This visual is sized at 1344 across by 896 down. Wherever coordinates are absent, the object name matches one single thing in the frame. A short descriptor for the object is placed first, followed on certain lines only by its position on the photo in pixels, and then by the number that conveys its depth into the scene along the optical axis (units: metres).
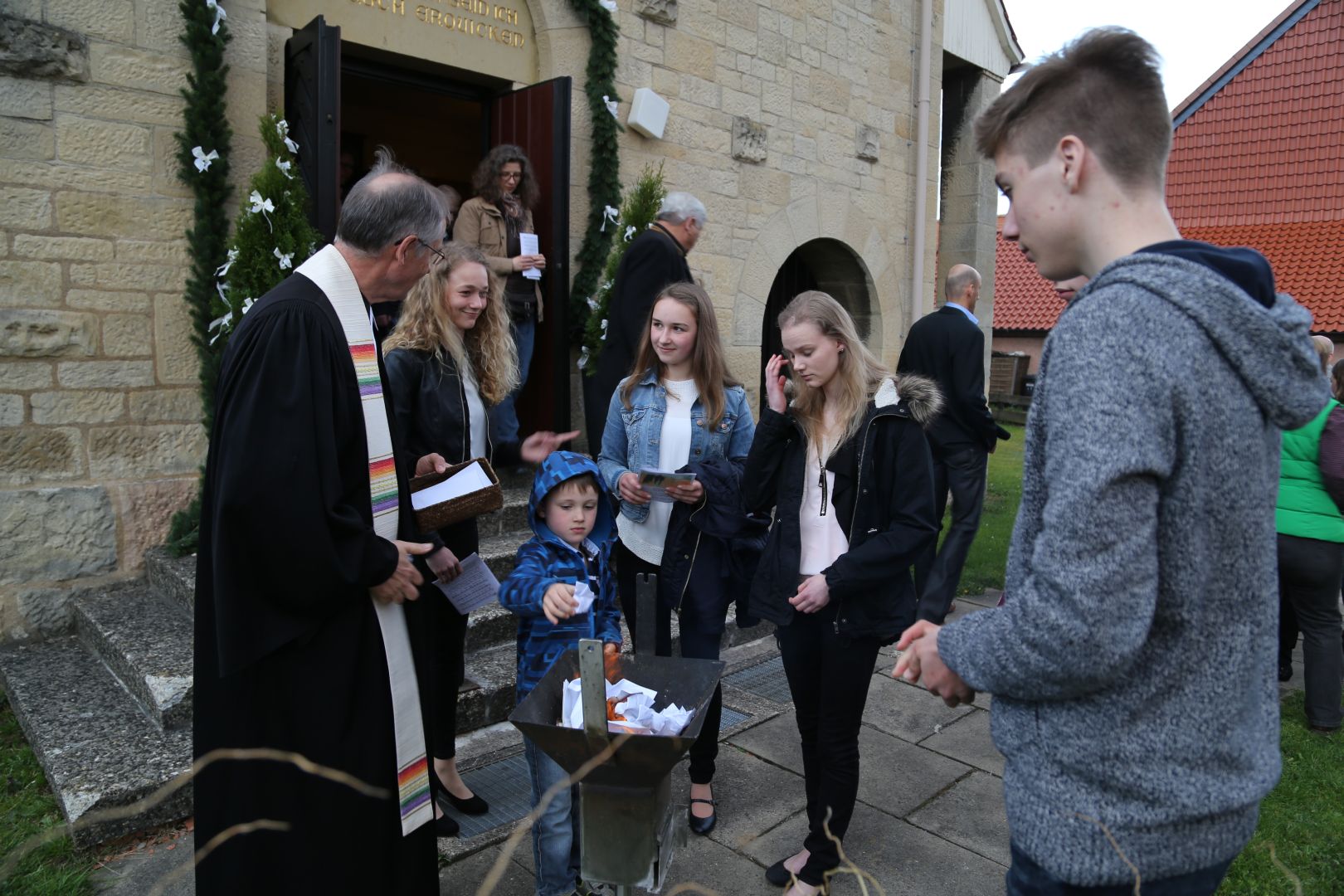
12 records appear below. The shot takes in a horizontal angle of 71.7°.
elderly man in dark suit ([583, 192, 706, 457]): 4.43
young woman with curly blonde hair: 3.23
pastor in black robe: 2.00
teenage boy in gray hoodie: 1.17
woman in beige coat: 5.44
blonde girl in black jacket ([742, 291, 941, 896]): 2.79
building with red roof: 19.39
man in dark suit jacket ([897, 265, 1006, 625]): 5.74
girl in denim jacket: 3.35
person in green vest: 4.30
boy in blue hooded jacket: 2.60
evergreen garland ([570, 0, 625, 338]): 6.20
